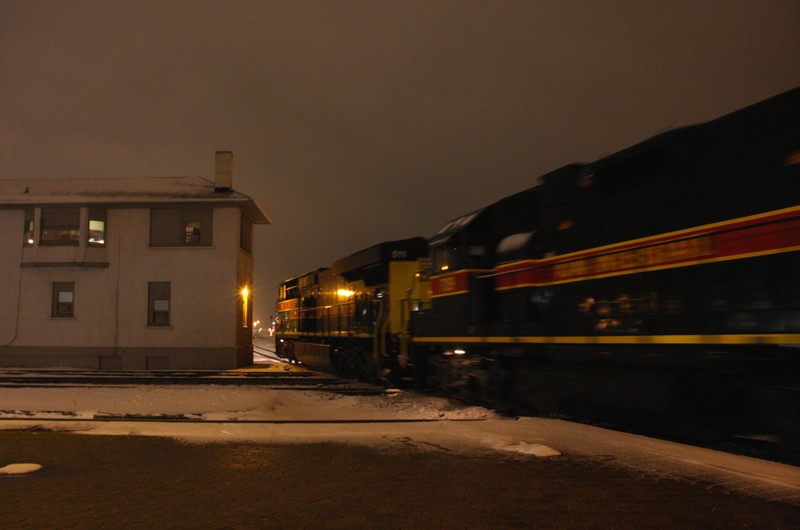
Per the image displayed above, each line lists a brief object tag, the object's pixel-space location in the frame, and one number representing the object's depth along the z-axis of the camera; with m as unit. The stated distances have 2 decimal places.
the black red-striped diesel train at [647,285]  6.51
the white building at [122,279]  25.67
